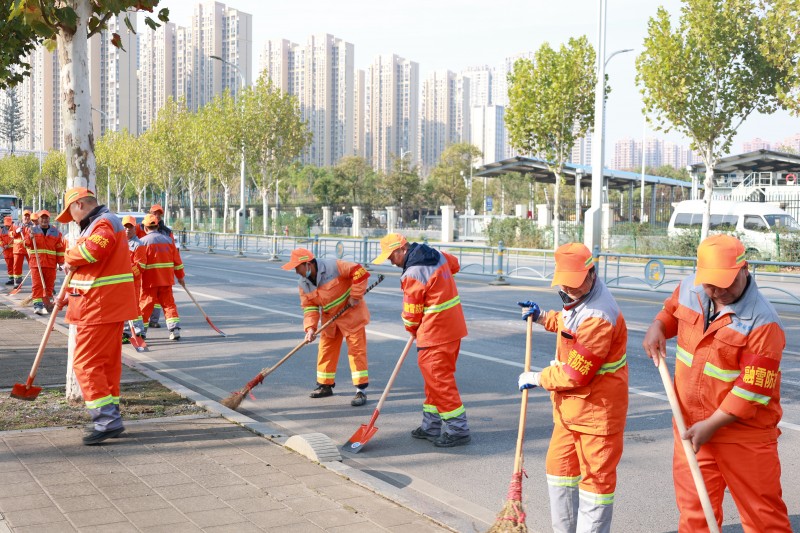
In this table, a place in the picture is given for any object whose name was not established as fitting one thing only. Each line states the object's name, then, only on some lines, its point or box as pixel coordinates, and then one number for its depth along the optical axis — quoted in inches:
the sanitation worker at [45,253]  575.8
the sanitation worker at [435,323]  246.8
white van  1039.0
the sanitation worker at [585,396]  153.6
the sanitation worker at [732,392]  136.5
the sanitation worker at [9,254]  816.3
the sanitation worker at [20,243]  661.0
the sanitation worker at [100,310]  241.0
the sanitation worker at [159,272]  450.3
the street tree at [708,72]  1075.3
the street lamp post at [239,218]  1678.4
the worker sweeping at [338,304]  305.4
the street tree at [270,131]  1787.6
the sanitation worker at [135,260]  444.8
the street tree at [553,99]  1341.0
